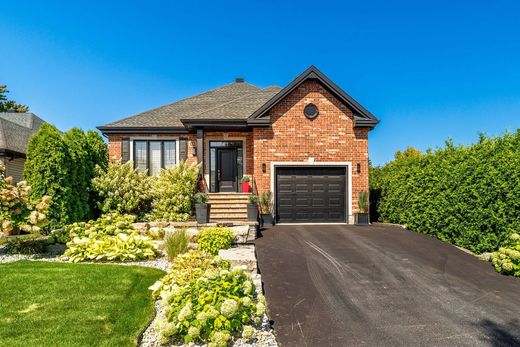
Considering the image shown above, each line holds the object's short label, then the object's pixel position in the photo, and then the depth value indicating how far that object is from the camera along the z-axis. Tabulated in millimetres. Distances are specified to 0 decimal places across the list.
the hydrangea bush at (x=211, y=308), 3564
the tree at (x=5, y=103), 28562
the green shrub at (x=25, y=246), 7676
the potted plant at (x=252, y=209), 10391
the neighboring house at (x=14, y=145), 16750
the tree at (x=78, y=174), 9811
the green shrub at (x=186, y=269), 4805
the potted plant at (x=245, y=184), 13250
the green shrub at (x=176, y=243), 7043
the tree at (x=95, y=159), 11133
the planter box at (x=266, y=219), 11758
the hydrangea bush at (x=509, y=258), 6328
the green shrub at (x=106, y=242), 7188
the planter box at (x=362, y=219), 12000
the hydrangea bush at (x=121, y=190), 10977
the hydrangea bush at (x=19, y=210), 7051
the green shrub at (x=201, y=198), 10445
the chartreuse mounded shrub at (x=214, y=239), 7357
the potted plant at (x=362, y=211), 12008
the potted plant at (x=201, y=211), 10234
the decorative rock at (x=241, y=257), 6043
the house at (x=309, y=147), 12266
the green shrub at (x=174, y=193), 11164
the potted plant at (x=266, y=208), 11781
